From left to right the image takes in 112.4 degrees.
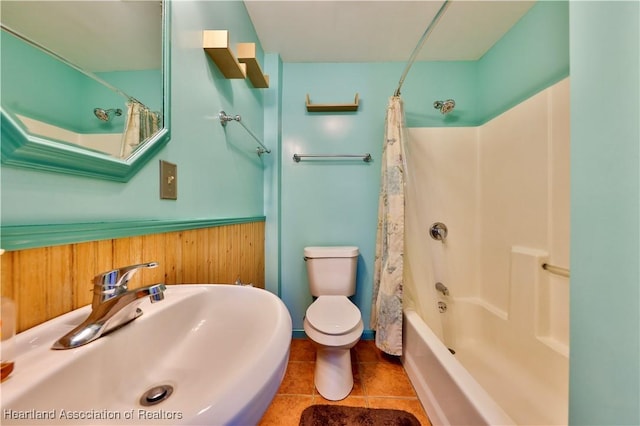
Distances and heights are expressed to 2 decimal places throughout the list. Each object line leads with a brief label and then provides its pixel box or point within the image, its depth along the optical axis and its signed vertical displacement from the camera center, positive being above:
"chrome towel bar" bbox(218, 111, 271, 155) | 1.04 +0.47
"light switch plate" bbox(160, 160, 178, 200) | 0.69 +0.10
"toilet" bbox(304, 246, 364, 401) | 1.12 -0.60
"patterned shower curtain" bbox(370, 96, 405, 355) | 1.32 -0.18
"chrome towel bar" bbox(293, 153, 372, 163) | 1.68 +0.45
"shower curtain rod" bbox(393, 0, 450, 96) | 0.99 +0.94
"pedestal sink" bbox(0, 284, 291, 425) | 0.27 -0.27
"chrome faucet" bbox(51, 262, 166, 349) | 0.38 -0.18
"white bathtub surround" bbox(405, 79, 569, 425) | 1.05 -0.26
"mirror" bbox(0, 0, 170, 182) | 0.38 +0.29
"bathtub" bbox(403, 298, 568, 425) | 0.81 -0.82
